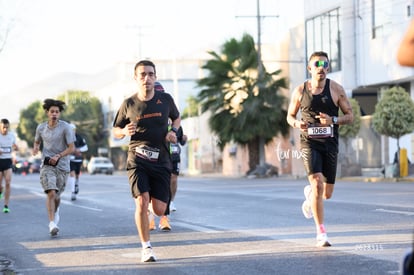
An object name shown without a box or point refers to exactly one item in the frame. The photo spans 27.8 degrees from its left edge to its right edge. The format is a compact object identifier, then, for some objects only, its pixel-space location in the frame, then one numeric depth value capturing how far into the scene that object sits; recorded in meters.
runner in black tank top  9.29
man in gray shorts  12.27
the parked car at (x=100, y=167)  71.06
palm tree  43.88
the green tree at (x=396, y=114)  30.48
